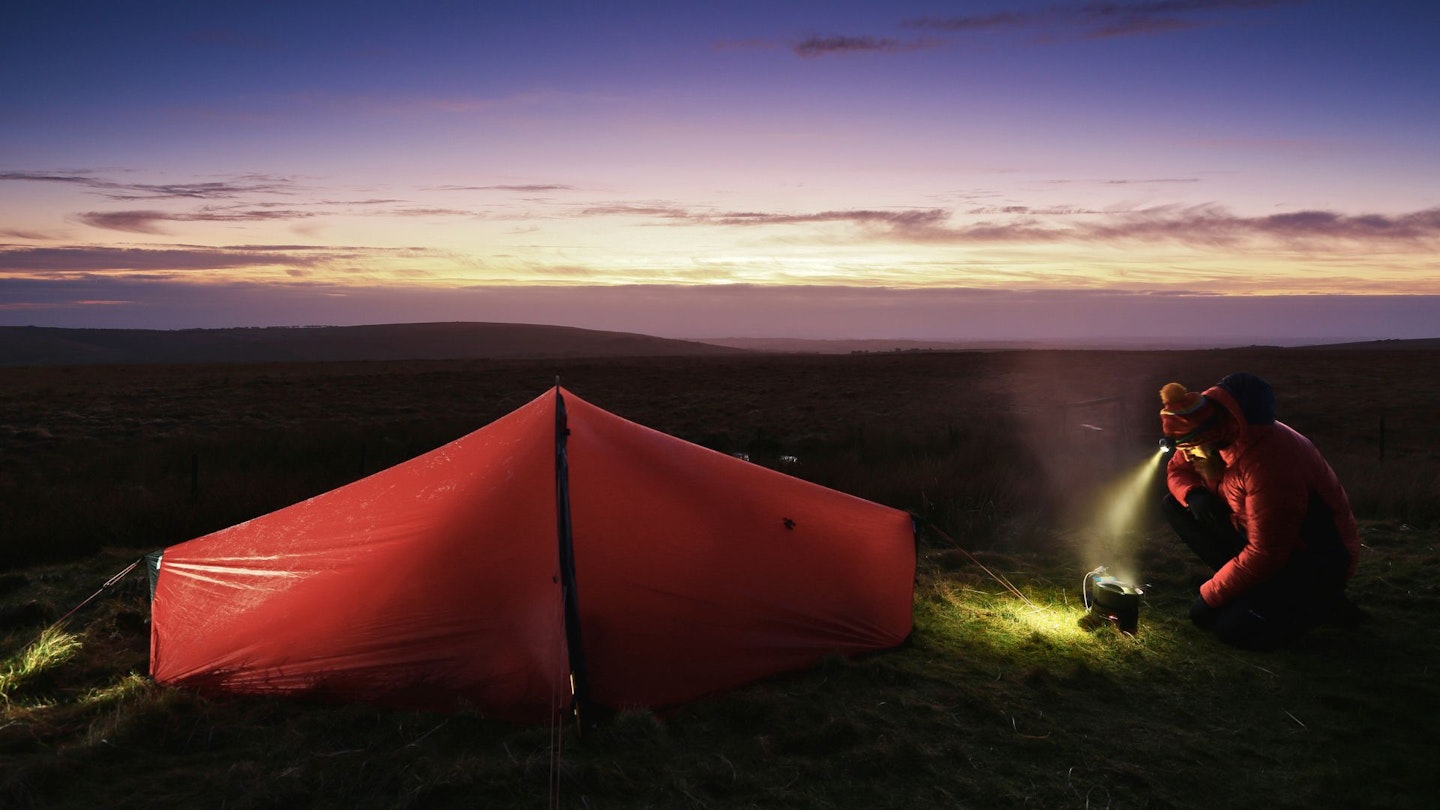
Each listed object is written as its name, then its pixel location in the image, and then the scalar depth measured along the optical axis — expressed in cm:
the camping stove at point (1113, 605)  578
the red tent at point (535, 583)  454
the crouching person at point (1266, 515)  512
